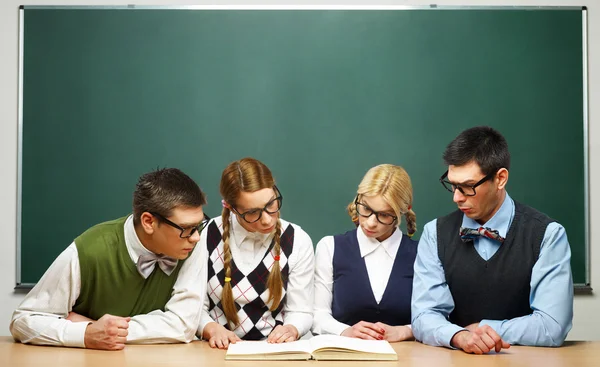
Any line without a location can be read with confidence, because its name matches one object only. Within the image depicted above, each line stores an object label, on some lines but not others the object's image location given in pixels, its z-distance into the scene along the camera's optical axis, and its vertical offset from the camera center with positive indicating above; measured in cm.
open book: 204 -54
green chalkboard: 365 +55
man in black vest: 230 -28
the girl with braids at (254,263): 256 -31
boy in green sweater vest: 224 -34
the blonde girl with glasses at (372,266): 269 -33
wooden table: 199 -56
